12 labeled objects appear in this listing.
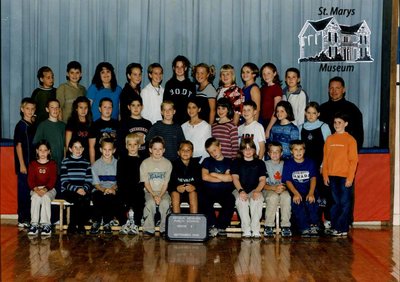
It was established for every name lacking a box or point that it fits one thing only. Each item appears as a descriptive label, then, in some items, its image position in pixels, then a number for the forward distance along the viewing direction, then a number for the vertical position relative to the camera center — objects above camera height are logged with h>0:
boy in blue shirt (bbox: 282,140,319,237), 6.58 -0.55
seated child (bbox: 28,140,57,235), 6.55 -0.57
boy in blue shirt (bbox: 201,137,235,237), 6.56 -0.56
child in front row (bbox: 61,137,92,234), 6.60 -0.54
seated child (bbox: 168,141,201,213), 6.54 -0.48
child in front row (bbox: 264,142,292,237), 6.55 -0.61
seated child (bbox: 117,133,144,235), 6.58 -0.57
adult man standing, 6.96 +0.21
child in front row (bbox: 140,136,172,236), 6.53 -0.52
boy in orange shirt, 6.64 -0.39
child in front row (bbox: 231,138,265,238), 6.51 -0.53
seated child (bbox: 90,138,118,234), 6.57 -0.58
